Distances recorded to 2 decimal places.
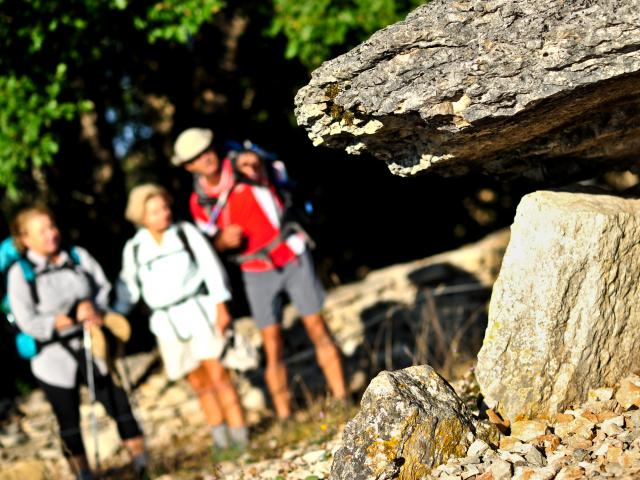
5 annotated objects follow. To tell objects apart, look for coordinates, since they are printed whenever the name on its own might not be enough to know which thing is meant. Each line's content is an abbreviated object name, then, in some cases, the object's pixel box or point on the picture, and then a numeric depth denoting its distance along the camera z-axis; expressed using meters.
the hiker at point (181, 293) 5.97
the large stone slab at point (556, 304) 4.25
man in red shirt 6.11
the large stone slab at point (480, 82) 3.57
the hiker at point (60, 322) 5.80
